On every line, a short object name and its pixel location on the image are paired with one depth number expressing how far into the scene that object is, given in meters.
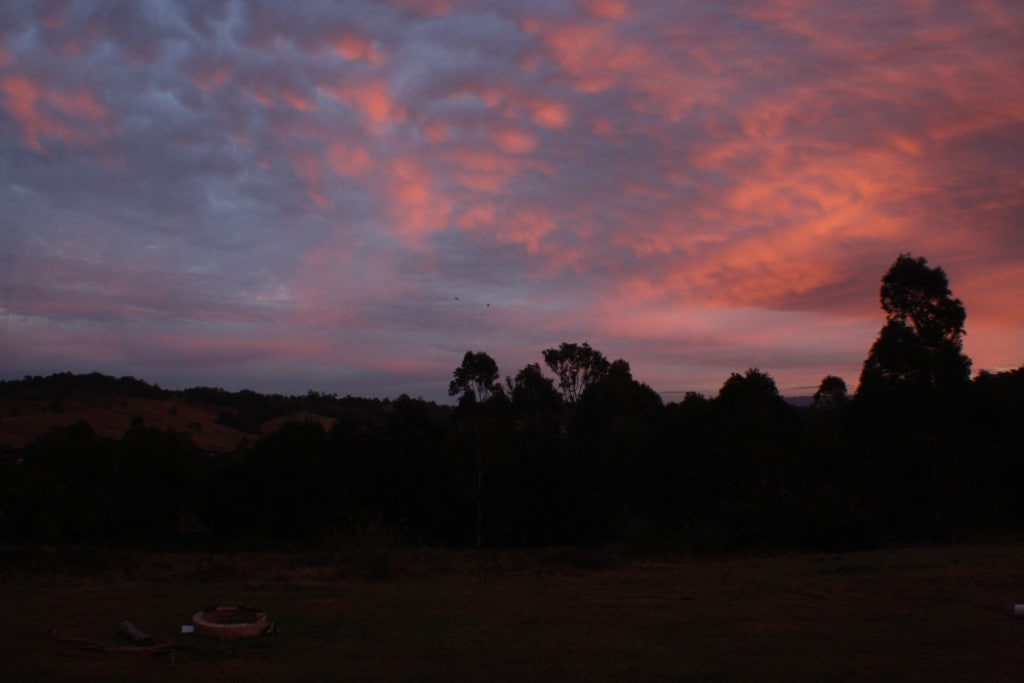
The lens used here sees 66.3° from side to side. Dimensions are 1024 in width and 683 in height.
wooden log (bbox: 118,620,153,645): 9.98
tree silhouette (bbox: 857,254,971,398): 27.89
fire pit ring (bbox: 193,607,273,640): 10.45
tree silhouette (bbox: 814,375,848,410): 43.53
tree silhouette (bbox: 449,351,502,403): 41.19
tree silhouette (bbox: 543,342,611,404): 54.19
